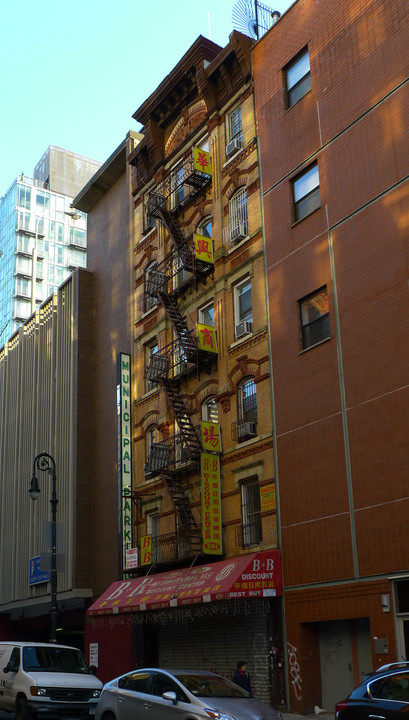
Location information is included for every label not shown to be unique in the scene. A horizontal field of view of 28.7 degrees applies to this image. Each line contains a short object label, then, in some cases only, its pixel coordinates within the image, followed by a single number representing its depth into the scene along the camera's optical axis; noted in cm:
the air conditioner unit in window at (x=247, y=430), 2366
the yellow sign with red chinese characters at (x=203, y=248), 2725
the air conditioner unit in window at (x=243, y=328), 2484
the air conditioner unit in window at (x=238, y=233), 2605
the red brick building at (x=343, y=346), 1869
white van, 1653
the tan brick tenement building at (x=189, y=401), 2306
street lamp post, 2380
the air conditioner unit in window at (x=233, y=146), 2698
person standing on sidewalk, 1752
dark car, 1110
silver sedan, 1280
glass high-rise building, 9719
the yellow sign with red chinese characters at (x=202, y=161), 2841
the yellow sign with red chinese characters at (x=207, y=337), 2603
